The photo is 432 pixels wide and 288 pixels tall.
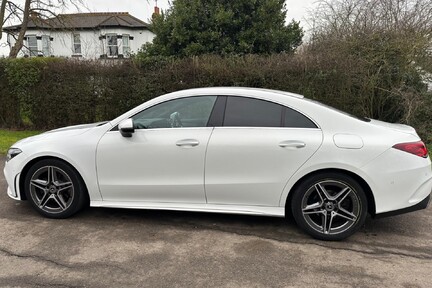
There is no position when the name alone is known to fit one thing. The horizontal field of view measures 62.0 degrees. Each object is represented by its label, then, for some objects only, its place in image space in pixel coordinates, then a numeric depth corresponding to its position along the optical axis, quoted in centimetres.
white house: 2617
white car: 348
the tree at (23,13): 1482
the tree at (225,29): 1139
